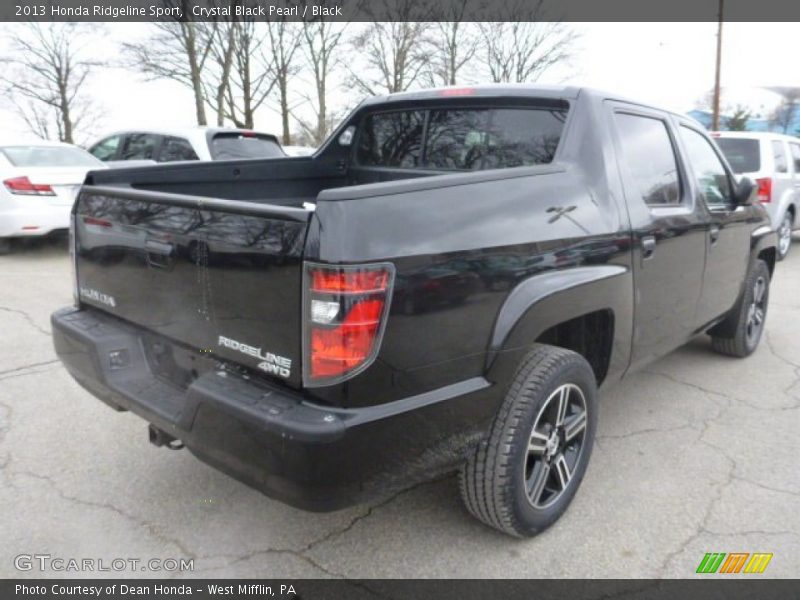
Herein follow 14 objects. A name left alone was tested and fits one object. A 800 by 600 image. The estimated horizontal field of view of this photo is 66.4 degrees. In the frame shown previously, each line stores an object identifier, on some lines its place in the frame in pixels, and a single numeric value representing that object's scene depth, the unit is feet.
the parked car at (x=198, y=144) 28.09
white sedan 24.66
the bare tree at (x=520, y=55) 101.96
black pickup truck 6.18
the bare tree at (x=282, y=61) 77.46
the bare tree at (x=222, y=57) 71.77
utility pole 77.00
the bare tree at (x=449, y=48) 93.81
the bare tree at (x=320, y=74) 83.10
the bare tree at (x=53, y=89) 90.43
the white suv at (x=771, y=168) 29.01
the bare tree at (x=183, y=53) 68.69
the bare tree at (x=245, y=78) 73.41
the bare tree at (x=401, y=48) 90.38
